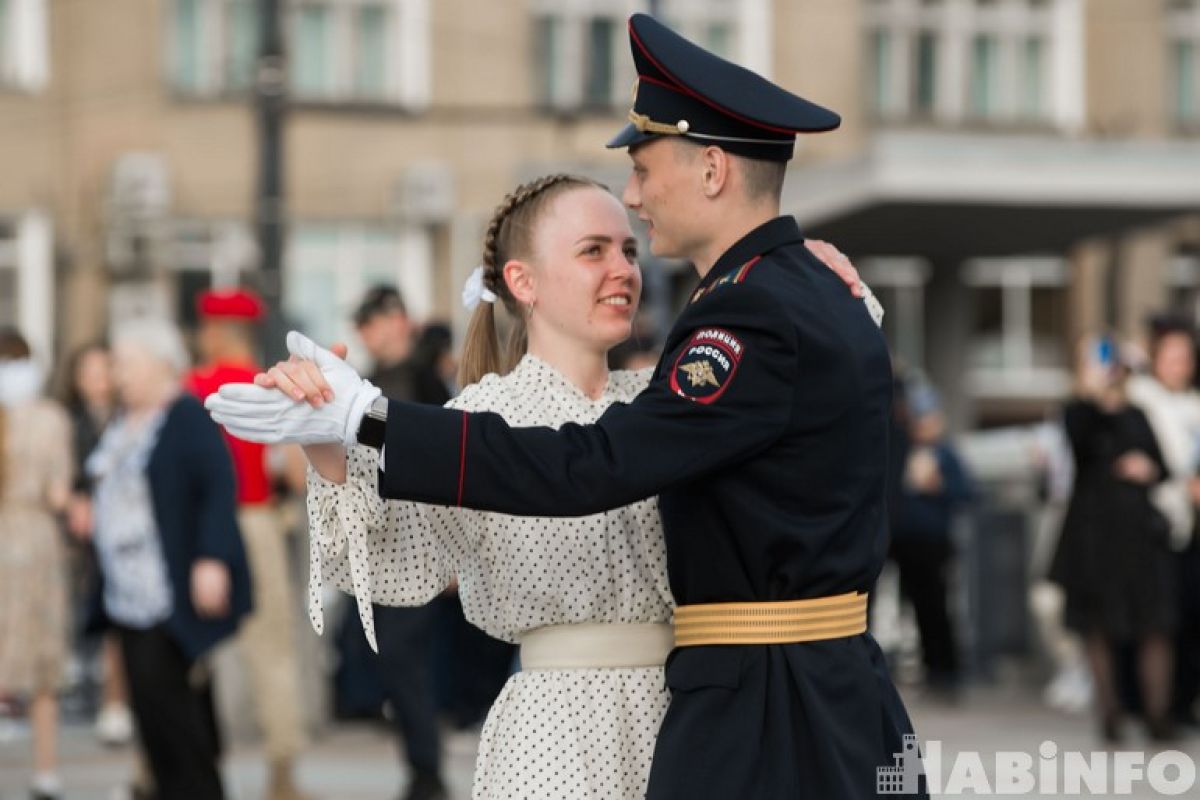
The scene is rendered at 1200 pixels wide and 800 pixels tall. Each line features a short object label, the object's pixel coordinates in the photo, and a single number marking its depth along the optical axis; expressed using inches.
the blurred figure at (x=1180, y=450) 671.7
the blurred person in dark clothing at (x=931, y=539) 800.6
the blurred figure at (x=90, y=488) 688.5
